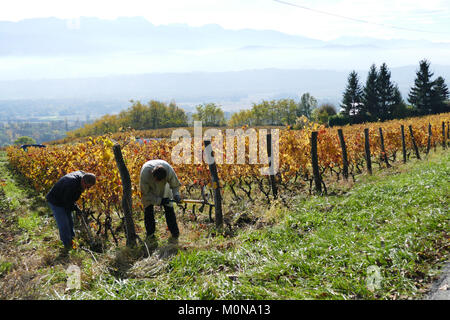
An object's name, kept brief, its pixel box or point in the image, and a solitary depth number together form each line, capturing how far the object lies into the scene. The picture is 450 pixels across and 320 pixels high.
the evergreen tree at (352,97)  52.97
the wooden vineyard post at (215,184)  6.80
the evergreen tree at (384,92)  52.22
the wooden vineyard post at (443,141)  17.85
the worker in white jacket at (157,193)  6.20
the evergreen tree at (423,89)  51.38
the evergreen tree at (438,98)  50.91
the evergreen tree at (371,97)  52.62
